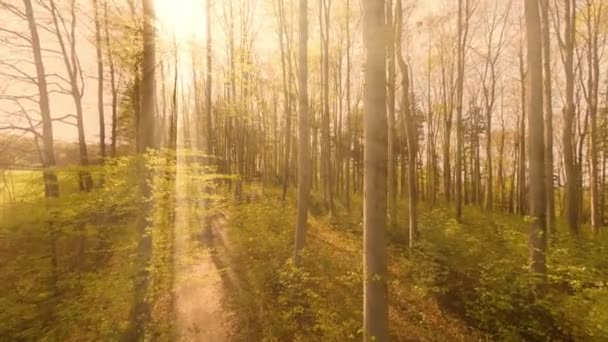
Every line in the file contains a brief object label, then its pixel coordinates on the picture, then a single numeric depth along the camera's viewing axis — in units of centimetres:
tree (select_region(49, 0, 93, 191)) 1152
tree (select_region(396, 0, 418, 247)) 809
